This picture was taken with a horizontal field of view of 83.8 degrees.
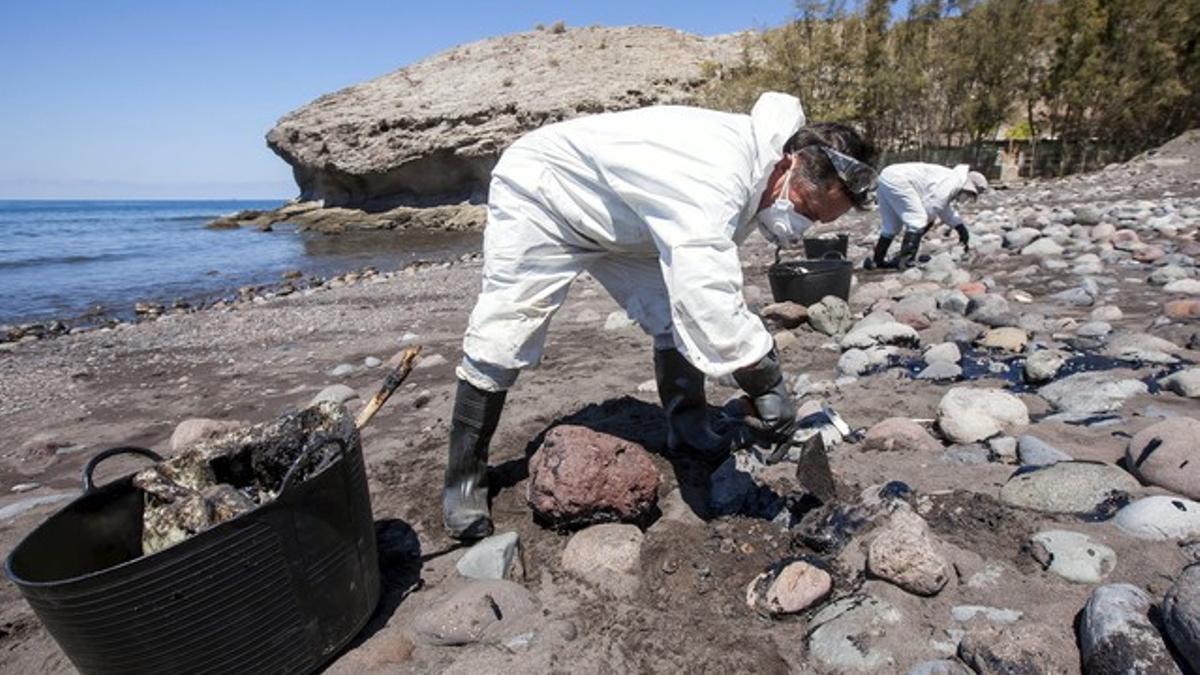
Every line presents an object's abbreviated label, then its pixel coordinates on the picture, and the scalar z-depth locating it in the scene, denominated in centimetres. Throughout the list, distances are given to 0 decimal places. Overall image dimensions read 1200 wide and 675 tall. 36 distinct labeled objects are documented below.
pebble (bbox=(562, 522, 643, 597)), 212
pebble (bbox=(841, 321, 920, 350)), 407
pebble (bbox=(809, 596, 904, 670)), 167
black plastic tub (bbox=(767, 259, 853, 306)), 490
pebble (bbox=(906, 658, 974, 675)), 155
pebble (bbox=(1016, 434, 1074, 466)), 237
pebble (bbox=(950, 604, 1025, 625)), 172
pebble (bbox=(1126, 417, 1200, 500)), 205
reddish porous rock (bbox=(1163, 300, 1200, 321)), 406
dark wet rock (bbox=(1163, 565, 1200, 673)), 139
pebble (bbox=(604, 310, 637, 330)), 523
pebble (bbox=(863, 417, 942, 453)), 268
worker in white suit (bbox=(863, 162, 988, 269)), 702
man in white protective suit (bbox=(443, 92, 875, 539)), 181
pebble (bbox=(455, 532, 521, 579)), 219
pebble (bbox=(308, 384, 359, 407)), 414
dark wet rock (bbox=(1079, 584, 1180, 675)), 142
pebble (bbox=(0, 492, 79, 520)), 297
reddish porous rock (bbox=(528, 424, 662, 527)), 226
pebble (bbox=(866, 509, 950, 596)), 183
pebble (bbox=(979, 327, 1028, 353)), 383
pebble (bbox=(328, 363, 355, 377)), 495
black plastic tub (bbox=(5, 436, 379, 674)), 146
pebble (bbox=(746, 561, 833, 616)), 188
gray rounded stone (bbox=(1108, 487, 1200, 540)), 186
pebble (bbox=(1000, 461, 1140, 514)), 211
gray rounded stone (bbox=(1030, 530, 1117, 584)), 180
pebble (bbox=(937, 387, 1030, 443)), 268
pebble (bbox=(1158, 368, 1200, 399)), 283
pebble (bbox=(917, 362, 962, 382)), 348
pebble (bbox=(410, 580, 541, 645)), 193
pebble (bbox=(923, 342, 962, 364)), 366
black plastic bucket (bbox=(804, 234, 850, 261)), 684
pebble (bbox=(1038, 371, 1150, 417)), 287
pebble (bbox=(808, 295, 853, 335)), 459
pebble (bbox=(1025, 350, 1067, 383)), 323
